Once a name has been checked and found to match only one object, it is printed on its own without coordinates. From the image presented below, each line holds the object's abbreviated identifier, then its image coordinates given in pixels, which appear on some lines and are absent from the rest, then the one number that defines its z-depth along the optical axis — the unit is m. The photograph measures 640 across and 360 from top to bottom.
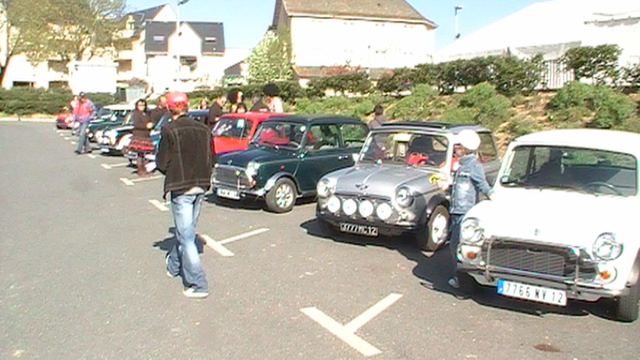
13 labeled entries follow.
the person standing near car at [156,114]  17.08
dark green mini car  11.12
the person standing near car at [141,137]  16.44
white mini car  5.62
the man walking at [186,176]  6.45
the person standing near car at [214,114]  16.81
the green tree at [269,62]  47.78
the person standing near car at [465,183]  6.87
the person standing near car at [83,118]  21.61
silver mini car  8.34
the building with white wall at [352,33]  56.19
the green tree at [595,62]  17.18
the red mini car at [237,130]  13.73
